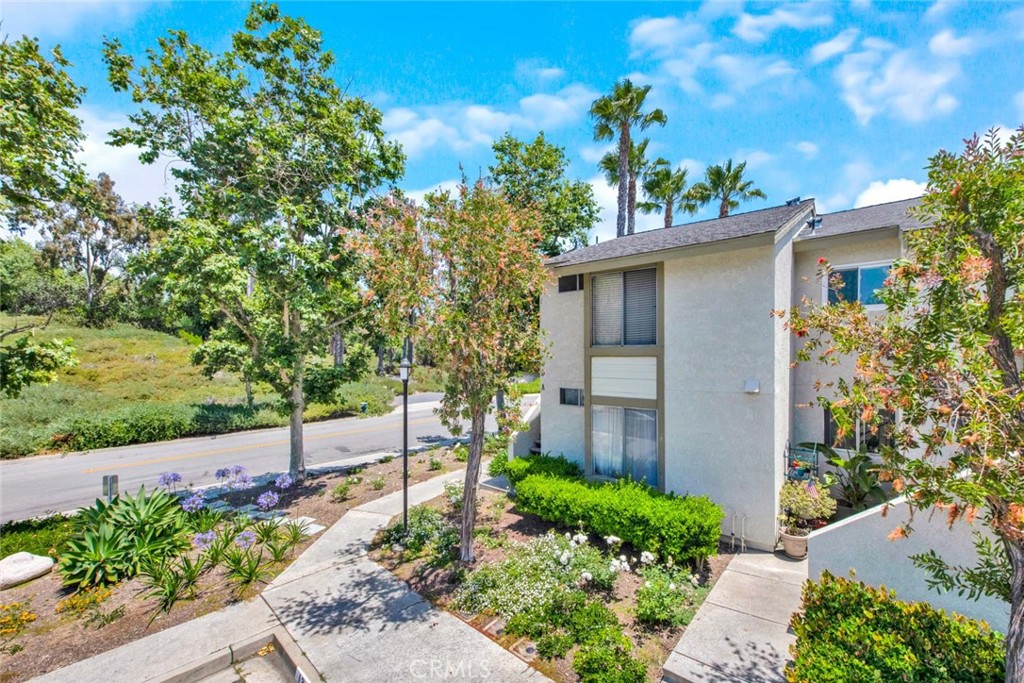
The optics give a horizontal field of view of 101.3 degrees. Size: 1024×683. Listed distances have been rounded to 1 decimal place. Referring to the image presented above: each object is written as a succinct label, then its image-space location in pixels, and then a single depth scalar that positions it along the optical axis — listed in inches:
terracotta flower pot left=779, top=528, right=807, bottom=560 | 300.0
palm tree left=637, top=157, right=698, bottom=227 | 980.6
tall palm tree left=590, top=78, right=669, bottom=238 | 854.5
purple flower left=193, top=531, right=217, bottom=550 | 308.2
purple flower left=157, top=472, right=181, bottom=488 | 356.2
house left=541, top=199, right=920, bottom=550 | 312.2
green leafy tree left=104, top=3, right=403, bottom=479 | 449.1
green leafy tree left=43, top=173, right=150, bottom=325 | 1379.2
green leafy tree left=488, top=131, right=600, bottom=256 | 722.8
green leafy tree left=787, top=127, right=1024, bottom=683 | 118.9
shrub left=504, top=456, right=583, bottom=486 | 390.0
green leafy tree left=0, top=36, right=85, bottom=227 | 296.2
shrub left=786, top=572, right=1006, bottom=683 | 157.9
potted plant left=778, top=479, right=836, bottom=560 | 302.8
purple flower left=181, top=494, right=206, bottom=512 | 339.5
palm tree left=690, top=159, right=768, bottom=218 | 1005.2
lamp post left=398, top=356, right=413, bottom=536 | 349.1
